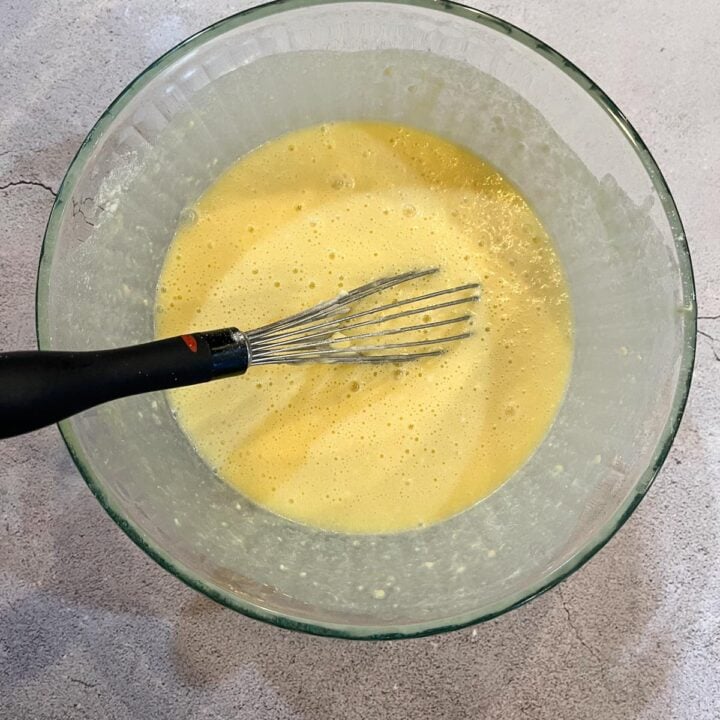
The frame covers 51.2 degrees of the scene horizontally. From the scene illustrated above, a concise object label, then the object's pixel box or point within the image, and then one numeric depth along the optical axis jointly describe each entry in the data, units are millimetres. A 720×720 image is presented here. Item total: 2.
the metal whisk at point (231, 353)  551
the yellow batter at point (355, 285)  846
